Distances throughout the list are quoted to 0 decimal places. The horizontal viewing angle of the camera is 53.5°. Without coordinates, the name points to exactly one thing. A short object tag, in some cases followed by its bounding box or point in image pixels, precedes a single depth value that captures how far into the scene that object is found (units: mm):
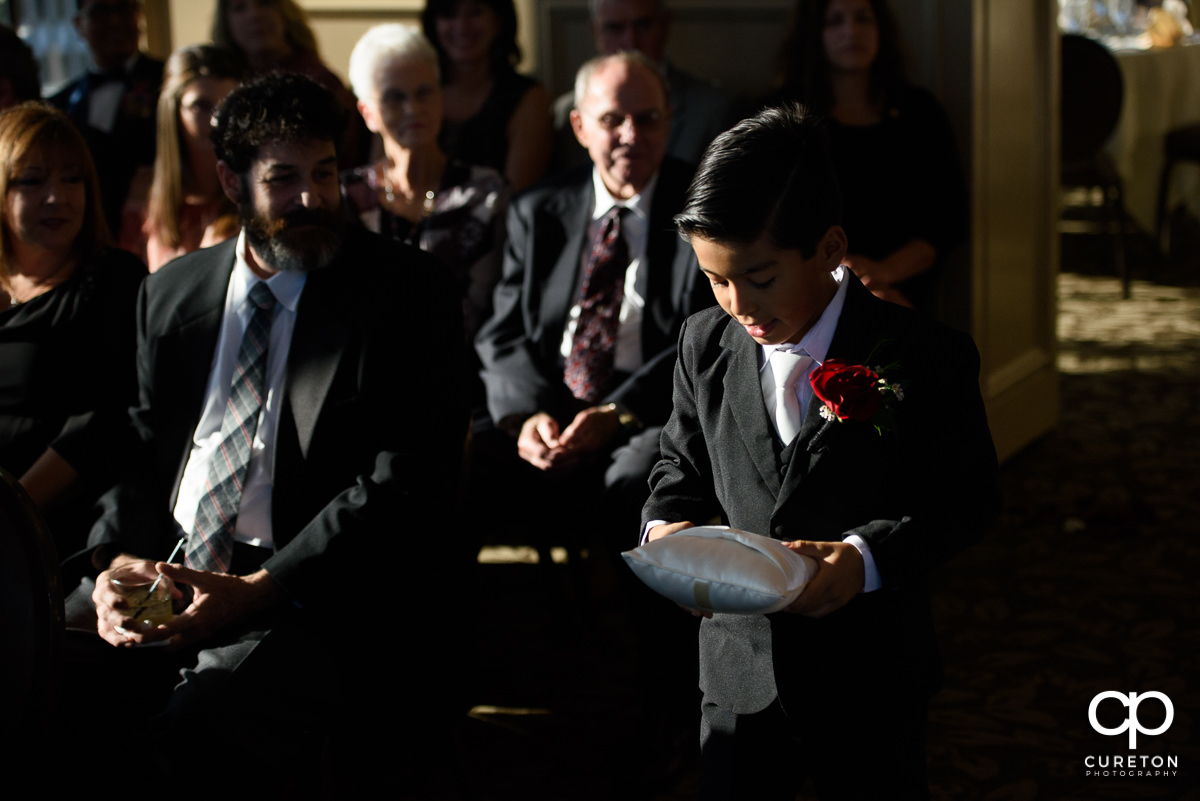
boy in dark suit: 1432
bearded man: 1967
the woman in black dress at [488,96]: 3705
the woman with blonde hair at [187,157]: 3236
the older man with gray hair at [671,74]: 3609
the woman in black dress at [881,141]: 3475
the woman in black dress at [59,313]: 2410
